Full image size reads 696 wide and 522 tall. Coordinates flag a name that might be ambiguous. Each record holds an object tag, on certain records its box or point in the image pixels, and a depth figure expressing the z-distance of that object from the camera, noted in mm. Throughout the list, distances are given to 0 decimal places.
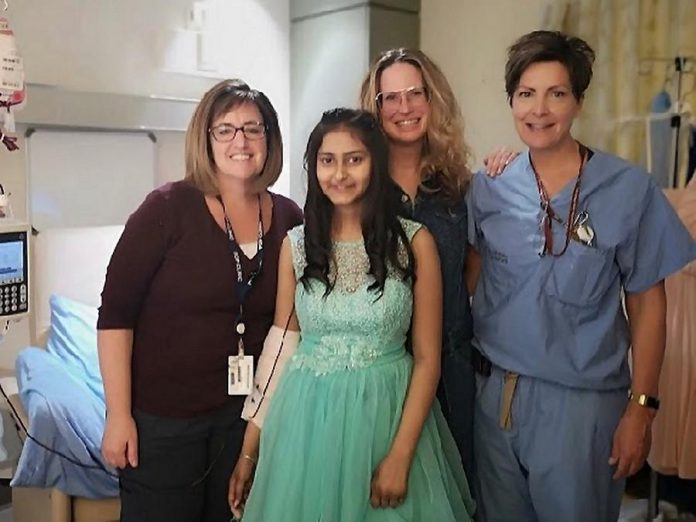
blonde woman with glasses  1772
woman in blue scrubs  1578
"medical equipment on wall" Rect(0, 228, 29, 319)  1931
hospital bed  2154
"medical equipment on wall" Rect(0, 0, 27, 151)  1957
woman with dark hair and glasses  1684
